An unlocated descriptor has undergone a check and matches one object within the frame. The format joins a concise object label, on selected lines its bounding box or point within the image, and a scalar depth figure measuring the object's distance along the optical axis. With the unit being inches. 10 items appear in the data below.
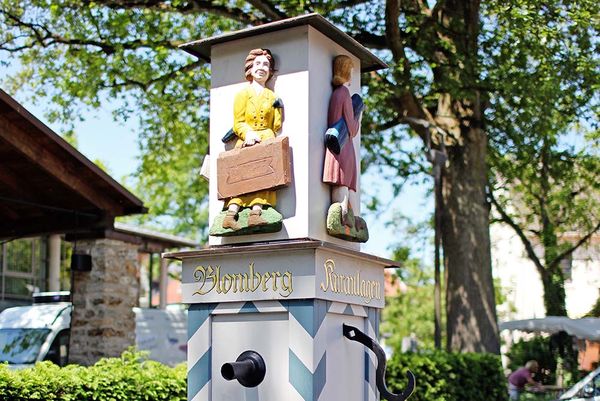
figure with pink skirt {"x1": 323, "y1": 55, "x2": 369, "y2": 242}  215.9
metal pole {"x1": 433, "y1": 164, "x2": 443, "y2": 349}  535.2
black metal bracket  215.7
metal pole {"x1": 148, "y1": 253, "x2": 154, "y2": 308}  855.8
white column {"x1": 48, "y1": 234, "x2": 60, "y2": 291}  903.7
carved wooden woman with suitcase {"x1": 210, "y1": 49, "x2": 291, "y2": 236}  210.5
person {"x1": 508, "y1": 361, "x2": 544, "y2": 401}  749.9
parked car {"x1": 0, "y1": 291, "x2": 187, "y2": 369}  598.9
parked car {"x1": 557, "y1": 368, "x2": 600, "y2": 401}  556.4
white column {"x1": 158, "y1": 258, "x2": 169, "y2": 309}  930.7
